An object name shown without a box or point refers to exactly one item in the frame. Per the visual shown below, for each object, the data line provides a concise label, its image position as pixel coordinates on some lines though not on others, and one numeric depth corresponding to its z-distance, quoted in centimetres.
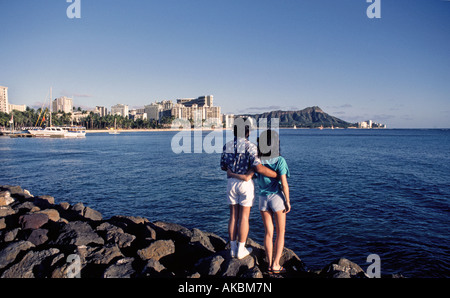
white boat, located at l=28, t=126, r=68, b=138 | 9544
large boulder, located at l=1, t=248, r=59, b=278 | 547
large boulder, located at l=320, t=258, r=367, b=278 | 524
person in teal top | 501
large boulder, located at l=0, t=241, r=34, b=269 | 599
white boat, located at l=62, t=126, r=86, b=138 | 9594
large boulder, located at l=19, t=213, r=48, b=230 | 800
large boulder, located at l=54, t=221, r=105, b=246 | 694
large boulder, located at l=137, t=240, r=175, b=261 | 614
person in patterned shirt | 500
